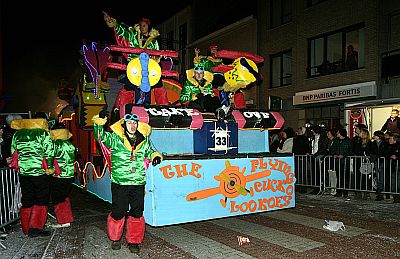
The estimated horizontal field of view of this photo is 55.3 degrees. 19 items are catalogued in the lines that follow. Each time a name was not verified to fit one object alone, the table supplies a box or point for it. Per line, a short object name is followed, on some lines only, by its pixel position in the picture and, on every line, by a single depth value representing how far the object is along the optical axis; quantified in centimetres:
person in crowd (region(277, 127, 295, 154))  1137
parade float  534
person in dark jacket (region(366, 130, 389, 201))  916
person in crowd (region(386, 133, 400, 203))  886
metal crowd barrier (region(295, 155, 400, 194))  910
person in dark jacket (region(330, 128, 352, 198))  993
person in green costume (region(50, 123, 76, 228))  657
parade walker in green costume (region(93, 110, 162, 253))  510
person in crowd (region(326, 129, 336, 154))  1048
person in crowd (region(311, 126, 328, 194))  1044
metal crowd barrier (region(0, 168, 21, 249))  647
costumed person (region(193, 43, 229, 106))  691
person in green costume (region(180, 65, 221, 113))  664
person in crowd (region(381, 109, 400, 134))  1089
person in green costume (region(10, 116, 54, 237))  598
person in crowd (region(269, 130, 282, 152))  1220
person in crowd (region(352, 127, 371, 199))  958
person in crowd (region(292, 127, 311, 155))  1103
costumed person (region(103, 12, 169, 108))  684
